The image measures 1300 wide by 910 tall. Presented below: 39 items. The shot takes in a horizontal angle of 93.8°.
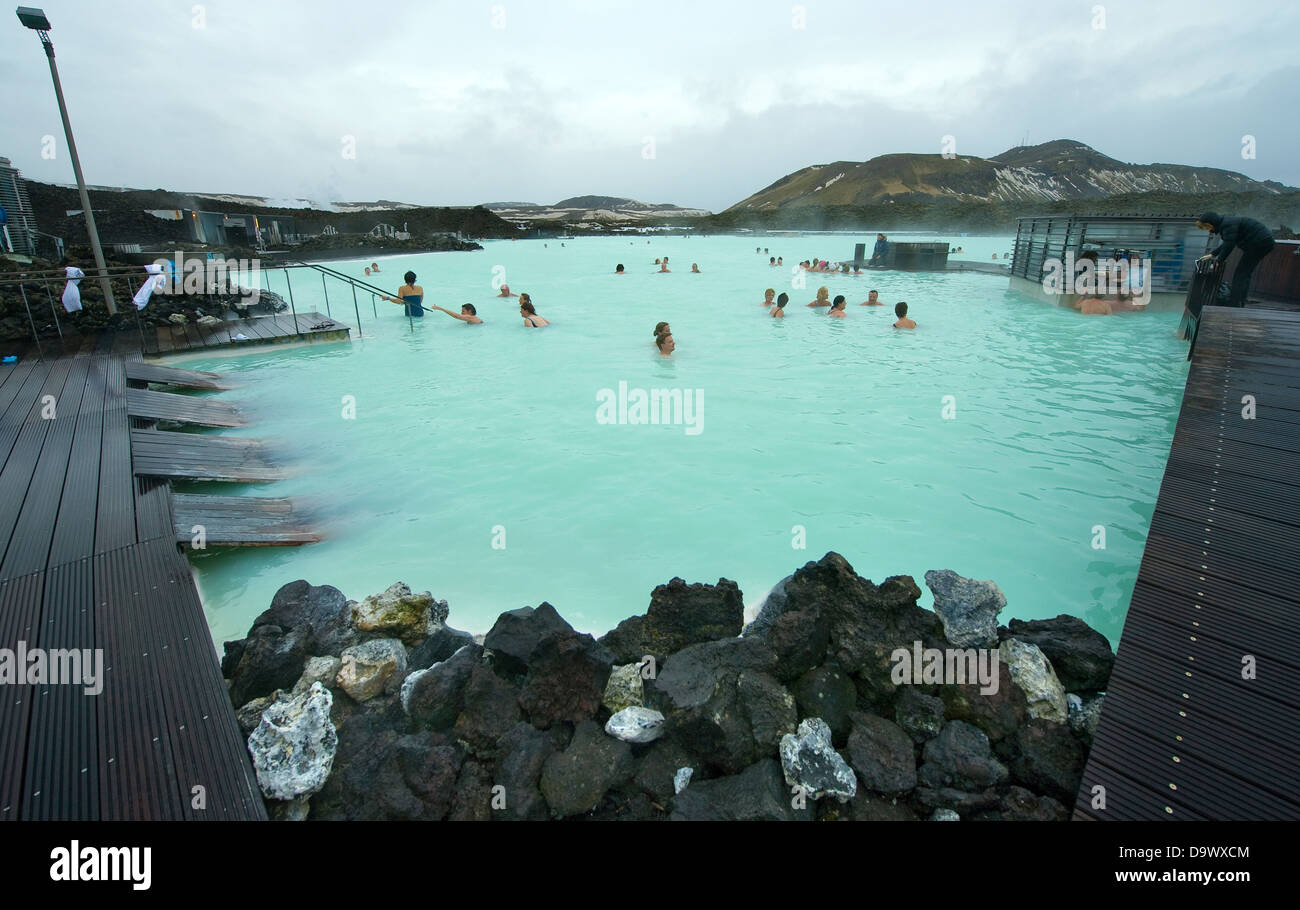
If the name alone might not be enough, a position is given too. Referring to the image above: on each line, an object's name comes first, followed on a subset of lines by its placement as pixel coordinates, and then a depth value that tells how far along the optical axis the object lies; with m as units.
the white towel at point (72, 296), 10.73
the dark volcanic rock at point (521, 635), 3.42
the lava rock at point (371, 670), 3.38
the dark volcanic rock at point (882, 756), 2.71
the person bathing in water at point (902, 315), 14.66
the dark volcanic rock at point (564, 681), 3.13
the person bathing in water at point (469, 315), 15.95
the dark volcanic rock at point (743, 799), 2.57
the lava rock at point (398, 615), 3.87
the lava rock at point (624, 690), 3.25
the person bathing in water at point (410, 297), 15.70
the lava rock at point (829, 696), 3.05
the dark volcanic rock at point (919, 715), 2.98
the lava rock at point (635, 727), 2.98
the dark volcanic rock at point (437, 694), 3.19
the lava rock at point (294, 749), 2.62
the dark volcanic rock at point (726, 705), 2.88
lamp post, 9.11
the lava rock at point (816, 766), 2.67
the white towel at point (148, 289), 10.84
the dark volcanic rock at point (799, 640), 3.35
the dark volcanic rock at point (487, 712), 3.02
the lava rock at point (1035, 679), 3.06
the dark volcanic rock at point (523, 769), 2.67
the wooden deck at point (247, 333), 11.28
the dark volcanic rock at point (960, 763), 2.72
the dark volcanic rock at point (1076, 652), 3.25
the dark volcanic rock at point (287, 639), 3.34
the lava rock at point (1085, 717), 2.94
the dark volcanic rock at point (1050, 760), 2.67
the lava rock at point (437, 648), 3.69
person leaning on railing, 8.39
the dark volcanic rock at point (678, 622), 3.68
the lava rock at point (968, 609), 3.57
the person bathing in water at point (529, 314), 15.92
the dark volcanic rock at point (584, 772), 2.70
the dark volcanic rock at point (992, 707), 2.98
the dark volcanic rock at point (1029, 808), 2.52
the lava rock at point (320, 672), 3.35
